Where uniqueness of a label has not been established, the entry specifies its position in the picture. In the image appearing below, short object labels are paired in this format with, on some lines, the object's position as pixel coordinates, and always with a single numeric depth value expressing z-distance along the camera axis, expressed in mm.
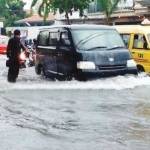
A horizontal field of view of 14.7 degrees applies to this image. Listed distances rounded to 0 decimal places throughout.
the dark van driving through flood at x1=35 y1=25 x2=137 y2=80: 14742
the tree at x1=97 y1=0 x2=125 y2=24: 35594
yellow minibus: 17812
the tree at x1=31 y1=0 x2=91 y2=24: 35062
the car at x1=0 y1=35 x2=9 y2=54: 36625
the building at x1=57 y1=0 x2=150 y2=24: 35375
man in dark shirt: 15898
